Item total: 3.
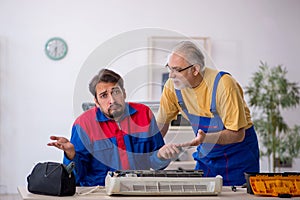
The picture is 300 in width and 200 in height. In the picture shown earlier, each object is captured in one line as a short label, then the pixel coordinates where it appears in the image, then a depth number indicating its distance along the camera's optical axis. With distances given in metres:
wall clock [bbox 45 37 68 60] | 6.29
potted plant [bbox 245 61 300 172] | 6.20
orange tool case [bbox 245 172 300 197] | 2.47
